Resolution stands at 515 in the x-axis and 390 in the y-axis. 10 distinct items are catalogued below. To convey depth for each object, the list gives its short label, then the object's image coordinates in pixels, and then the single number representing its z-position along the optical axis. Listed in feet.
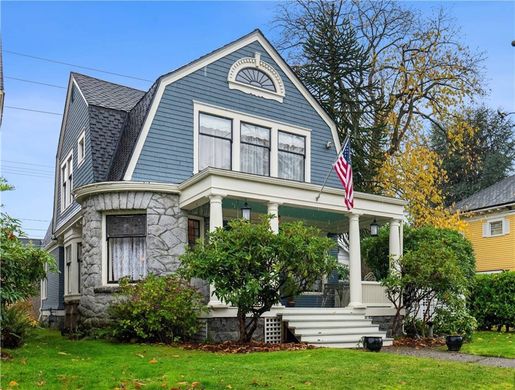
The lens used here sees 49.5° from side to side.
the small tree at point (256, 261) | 33.12
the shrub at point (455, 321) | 41.42
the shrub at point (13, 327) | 30.91
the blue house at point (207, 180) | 39.93
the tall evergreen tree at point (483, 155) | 107.45
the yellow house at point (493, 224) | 77.97
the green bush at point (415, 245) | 50.75
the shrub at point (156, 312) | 35.47
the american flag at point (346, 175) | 39.78
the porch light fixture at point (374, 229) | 46.60
